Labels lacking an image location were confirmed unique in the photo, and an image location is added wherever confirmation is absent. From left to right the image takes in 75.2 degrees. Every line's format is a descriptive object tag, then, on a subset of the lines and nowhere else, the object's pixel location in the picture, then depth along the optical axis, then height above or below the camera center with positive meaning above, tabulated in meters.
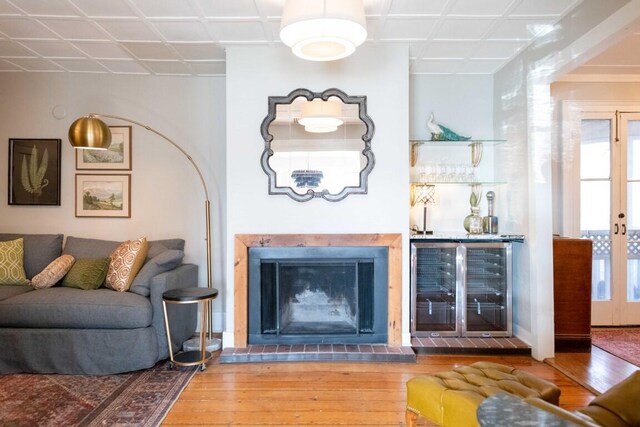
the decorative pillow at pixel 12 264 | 3.64 -0.45
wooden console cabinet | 3.52 -0.69
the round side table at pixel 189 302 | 3.10 -0.75
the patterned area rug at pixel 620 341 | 3.49 -1.18
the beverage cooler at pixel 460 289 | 3.72 -0.68
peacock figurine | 4.00 +0.78
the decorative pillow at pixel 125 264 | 3.43 -0.42
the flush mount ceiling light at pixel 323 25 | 2.12 +1.00
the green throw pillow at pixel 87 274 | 3.48 -0.51
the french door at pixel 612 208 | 4.28 +0.06
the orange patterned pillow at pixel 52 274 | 3.50 -0.51
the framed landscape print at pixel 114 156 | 4.27 +0.60
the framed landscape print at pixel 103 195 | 4.28 +0.20
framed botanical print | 4.27 +0.44
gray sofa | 3.10 -0.90
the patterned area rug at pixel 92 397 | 2.44 -1.20
